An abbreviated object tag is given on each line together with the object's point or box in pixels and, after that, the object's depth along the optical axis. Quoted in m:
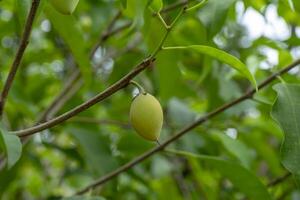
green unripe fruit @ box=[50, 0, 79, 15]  0.62
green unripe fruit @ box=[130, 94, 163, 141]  0.65
